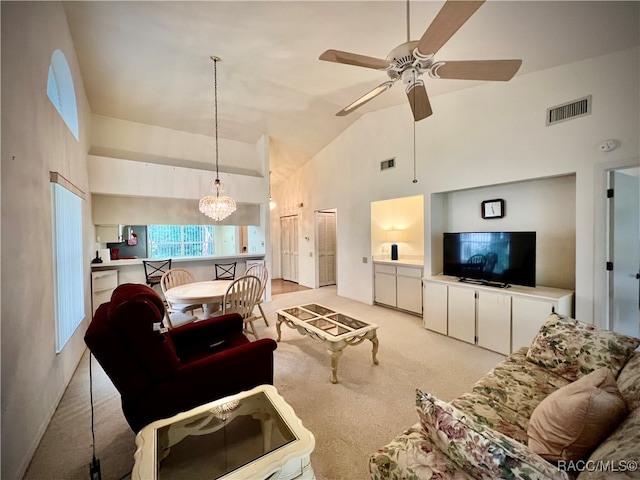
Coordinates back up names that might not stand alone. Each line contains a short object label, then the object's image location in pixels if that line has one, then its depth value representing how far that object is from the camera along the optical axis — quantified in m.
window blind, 2.37
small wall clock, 3.58
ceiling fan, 1.58
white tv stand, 2.86
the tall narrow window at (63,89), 2.67
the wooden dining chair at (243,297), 3.18
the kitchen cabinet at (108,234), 4.85
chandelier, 4.05
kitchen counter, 4.58
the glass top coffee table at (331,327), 2.53
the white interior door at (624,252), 2.67
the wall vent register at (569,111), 2.67
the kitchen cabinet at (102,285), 4.15
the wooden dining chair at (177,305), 3.06
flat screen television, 3.09
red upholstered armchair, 1.41
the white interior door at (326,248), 6.87
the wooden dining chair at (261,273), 3.56
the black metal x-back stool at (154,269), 4.78
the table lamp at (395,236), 5.55
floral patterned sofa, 0.86
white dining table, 3.07
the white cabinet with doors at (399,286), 4.47
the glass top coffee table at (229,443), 1.12
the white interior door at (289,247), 7.61
